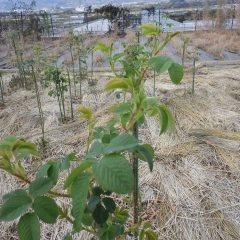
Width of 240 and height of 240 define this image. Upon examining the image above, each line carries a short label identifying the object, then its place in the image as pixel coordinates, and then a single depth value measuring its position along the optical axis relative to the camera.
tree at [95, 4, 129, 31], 9.43
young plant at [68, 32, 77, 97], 3.19
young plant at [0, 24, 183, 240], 0.50
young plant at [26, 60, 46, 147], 2.19
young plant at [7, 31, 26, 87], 3.61
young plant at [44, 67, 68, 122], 2.62
